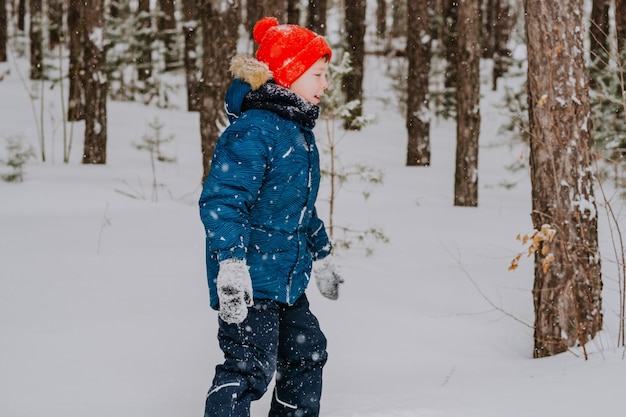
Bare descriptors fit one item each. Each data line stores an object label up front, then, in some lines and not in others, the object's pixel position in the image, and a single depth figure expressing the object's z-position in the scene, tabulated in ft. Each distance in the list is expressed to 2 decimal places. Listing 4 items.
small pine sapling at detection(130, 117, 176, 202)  31.92
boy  8.97
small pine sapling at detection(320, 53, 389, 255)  22.22
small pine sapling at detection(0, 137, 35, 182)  28.86
